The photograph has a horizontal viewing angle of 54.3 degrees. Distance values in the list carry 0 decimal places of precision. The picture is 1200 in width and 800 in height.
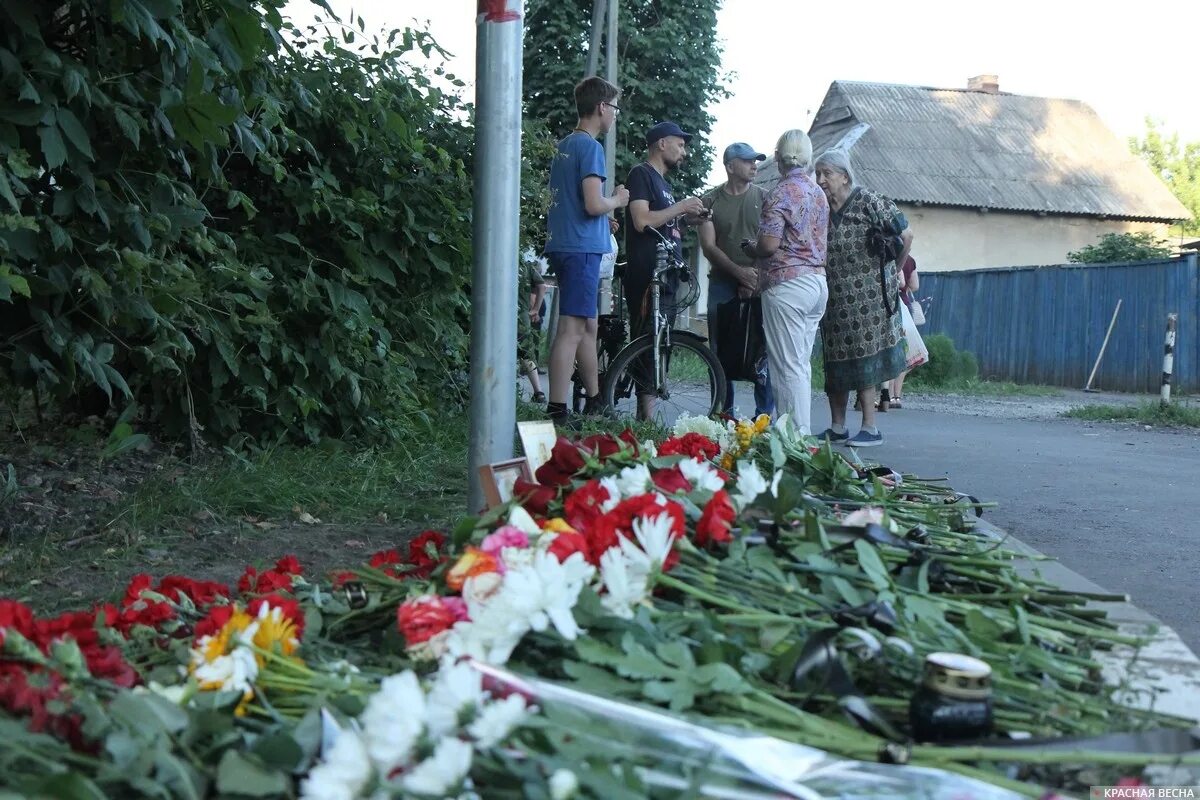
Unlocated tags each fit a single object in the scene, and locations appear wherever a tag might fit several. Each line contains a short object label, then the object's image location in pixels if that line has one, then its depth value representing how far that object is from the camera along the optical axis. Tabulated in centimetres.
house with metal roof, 3142
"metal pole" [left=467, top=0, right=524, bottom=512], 359
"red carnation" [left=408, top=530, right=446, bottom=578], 237
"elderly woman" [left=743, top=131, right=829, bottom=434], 669
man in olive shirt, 769
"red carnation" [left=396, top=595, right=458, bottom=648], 170
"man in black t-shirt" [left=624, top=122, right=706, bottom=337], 742
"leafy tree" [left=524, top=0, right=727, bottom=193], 2956
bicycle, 751
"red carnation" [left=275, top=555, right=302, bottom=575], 241
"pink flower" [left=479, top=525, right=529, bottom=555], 183
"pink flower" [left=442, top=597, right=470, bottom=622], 171
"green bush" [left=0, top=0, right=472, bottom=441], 372
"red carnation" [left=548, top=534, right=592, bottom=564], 177
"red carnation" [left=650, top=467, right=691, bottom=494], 237
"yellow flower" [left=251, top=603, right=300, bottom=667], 170
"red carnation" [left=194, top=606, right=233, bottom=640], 176
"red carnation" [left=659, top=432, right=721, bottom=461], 309
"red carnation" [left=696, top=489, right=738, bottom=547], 208
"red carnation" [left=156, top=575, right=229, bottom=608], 224
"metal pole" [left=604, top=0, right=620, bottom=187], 1760
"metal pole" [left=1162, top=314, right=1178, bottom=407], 1304
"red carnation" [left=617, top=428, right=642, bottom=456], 289
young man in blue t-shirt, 653
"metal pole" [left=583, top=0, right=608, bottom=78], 1556
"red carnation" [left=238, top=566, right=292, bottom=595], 229
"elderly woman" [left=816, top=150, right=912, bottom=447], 748
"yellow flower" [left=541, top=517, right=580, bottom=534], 195
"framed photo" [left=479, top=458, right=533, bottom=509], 282
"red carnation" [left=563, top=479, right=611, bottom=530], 203
